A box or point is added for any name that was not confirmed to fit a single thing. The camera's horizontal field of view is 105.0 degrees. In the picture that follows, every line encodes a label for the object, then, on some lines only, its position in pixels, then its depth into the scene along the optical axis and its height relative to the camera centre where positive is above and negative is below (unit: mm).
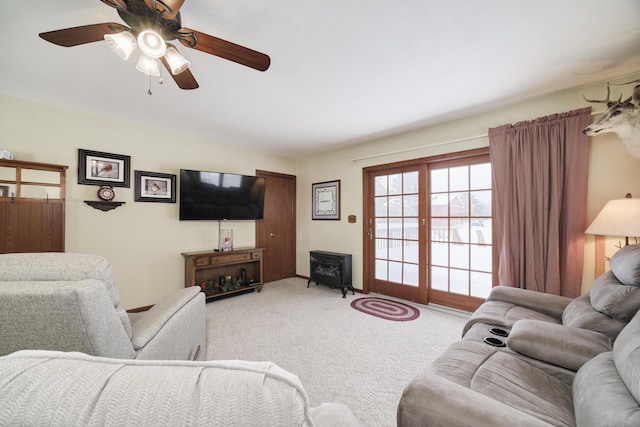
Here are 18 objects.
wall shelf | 2826 +142
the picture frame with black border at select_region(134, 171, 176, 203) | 3172 +402
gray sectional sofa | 814 -651
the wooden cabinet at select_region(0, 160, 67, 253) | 2322 +102
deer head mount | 1901 +767
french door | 2943 -168
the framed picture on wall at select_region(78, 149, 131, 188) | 2814 +580
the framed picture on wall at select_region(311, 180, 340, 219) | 4293 +319
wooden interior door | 4508 -202
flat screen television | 3406 +319
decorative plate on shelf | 2879 +282
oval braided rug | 2980 -1200
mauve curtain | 2211 +168
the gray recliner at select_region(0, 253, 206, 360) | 877 -342
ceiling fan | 1237 +1012
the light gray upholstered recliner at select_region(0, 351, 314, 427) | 375 -291
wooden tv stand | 3365 -848
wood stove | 3818 -850
